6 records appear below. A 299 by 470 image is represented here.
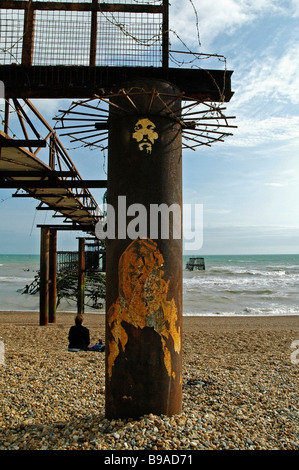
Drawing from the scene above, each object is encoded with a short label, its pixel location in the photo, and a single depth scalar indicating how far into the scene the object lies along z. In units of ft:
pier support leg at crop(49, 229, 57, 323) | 47.34
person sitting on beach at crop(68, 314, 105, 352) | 28.91
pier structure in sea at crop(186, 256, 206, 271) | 200.09
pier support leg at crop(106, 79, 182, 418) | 12.82
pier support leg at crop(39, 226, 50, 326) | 43.78
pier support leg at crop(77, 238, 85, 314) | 55.47
